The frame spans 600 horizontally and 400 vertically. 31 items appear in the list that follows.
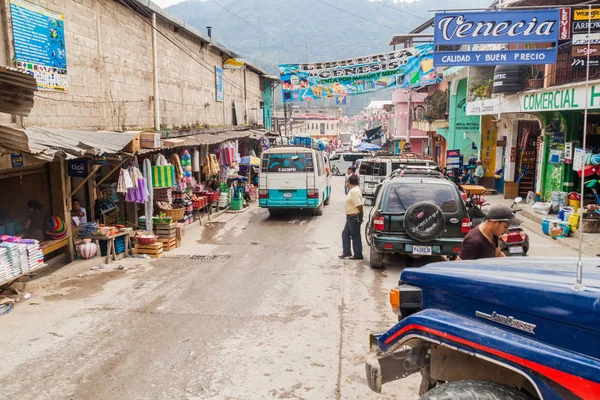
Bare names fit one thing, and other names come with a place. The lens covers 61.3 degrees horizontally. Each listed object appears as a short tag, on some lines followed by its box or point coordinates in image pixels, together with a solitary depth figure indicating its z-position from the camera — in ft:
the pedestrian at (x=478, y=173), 77.46
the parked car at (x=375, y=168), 64.91
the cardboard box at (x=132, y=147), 34.37
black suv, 30.94
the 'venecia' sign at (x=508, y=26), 39.06
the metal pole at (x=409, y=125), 118.93
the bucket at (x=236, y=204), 63.77
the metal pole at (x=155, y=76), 49.60
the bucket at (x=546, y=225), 44.45
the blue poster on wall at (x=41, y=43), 29.14
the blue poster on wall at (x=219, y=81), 73.36
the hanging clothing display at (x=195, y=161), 53.93
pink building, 147.59
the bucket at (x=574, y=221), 41.73
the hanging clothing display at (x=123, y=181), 36.70
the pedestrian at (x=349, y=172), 68.73
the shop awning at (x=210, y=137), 43.95
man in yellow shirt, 35.60
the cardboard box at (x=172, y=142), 41.88
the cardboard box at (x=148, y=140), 36.81
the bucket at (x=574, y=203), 45.18
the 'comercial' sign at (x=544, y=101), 38.91
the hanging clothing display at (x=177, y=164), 48.78
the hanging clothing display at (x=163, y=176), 43.05
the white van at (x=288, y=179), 54.08
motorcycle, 26.71
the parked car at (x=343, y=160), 130.52
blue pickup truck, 8.41
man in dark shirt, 17.67
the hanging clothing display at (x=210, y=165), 58.13
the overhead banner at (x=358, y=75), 67.97
